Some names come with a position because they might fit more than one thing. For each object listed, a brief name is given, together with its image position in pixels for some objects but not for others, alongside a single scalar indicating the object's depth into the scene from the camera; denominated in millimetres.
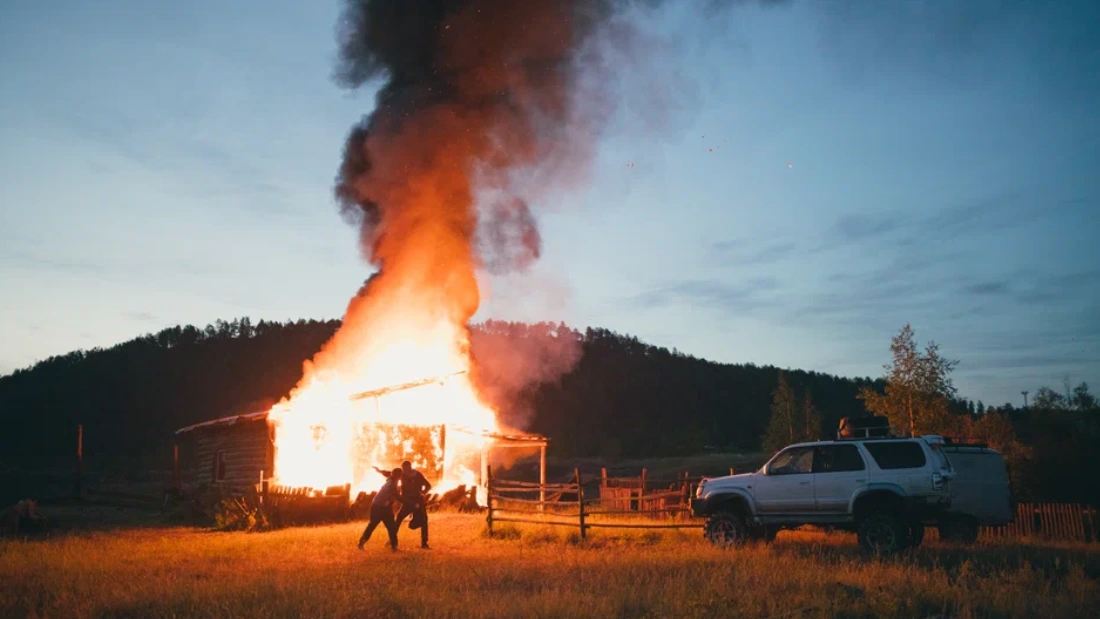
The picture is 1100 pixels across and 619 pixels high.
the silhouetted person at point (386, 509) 15352
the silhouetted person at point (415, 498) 15742
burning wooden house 24406
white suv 13477
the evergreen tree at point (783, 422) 48938
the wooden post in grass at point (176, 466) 30431
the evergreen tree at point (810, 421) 49631
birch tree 26359
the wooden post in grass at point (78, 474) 30112
